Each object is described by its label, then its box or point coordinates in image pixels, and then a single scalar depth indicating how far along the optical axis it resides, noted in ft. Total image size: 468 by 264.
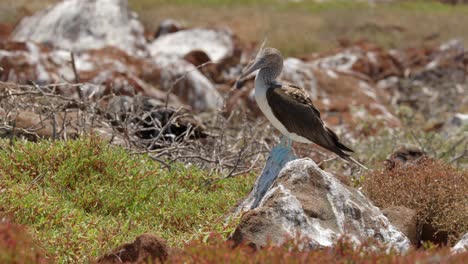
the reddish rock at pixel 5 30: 121.35
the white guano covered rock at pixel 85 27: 102.53
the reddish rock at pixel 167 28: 125.80
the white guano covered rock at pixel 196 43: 111.14
